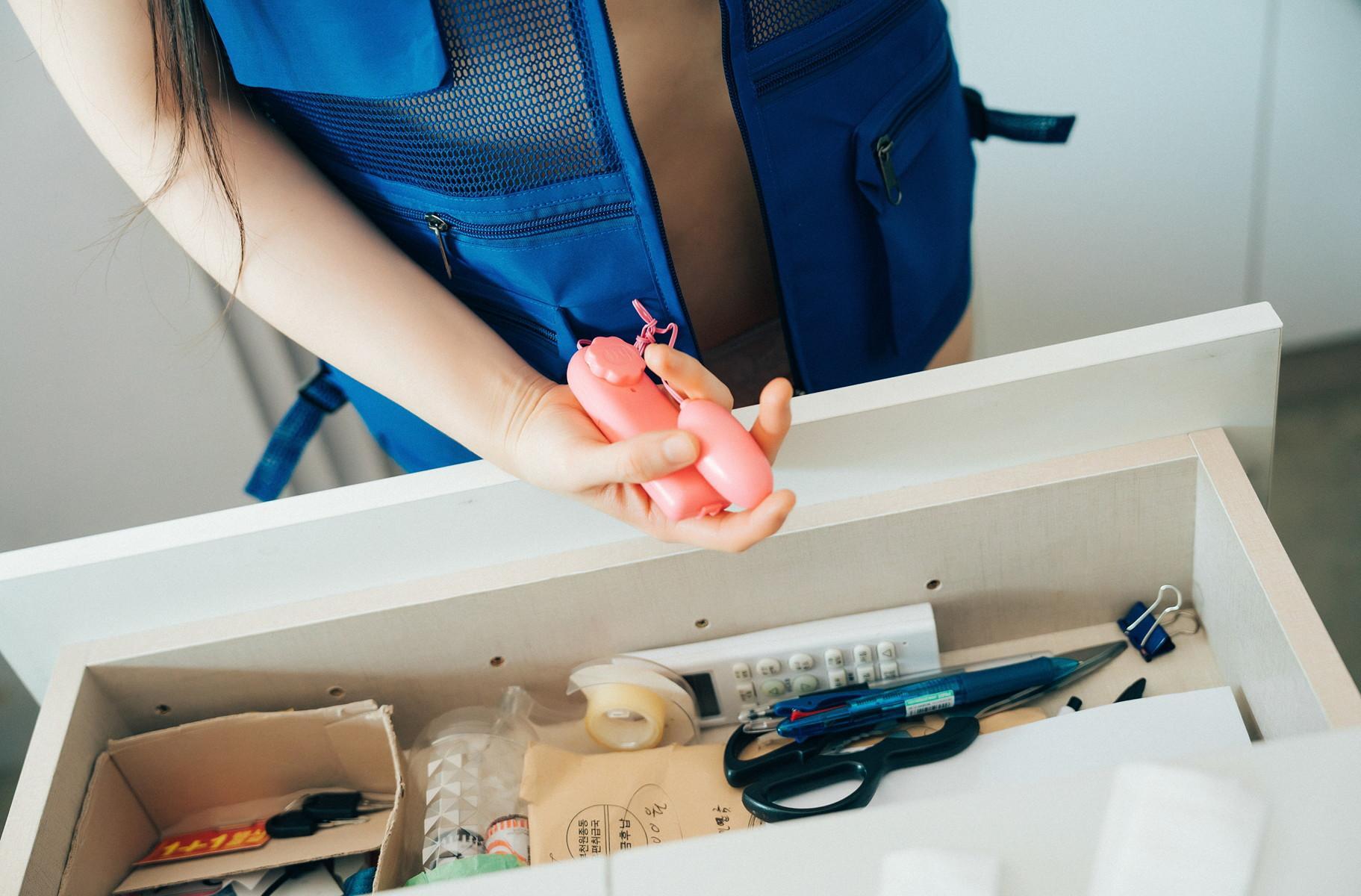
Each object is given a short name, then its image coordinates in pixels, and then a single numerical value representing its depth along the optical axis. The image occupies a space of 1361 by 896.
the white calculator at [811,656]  0.59
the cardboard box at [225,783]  0.57
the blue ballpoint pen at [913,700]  0.57
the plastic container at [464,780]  0.54
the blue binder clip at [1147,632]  0.60
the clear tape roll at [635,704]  0.58
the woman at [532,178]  0.55
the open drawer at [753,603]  0.58
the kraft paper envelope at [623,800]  0.54
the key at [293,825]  0.59
